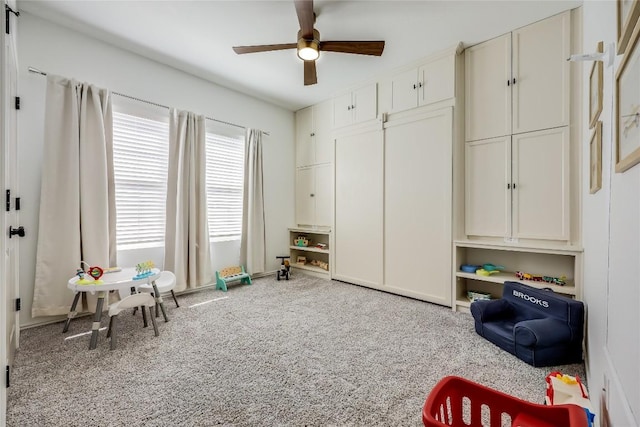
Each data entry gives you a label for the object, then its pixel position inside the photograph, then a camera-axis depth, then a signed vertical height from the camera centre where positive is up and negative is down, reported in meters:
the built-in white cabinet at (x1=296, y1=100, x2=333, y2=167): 4.42 +1.32
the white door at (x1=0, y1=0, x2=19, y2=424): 1.29 +0.05
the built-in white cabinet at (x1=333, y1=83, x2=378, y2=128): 3.62 +1.49
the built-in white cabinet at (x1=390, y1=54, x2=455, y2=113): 2.93 +1.48
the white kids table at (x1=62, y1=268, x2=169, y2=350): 2.10 -0.59
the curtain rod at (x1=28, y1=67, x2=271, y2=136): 2.47 +1.28
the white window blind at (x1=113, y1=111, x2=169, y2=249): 3.00 +0.40
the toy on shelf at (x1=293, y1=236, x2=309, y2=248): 4.69 -0.49
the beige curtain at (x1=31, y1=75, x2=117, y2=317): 2.48 +0.19
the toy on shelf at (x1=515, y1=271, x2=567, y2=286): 2.39 -0.58
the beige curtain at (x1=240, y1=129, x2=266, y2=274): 4.16 +0.04
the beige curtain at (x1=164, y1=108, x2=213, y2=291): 3.32 +0.09
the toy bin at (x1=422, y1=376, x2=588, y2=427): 0.90 -0.69
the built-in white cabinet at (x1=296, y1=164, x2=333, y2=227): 4.42 +0.30
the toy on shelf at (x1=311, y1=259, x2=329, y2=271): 4.37 -0.83
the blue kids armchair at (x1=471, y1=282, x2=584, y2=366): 1.84 -0.81
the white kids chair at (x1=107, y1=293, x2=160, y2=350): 2.06 -0.74
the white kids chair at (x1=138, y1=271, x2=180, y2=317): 2.72 -0.73
